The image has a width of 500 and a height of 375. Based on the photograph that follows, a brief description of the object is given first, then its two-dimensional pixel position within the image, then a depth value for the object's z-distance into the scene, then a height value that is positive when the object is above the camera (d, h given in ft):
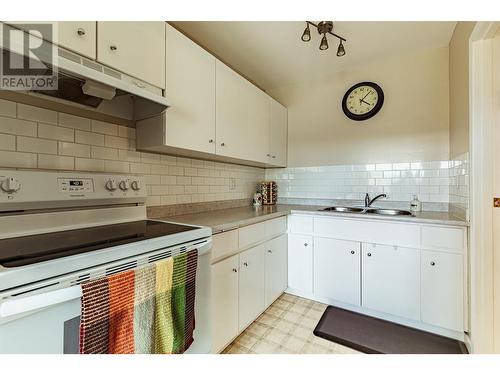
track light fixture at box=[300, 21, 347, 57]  5.57 +3.96
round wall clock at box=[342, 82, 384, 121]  7.68 +3.04
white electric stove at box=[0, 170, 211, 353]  2.11 -0.69
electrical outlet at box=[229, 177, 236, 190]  7.90 +0.19
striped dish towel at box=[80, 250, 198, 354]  2.41 -1.49
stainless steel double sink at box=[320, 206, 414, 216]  7.13 -0.69
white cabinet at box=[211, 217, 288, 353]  4.58 -2.10
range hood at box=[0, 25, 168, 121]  2.96 +1.55
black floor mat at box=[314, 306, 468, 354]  5.04 -3.50
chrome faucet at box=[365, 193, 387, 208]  7.47 -0.36
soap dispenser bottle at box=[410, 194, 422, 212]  6.76 -0.47
